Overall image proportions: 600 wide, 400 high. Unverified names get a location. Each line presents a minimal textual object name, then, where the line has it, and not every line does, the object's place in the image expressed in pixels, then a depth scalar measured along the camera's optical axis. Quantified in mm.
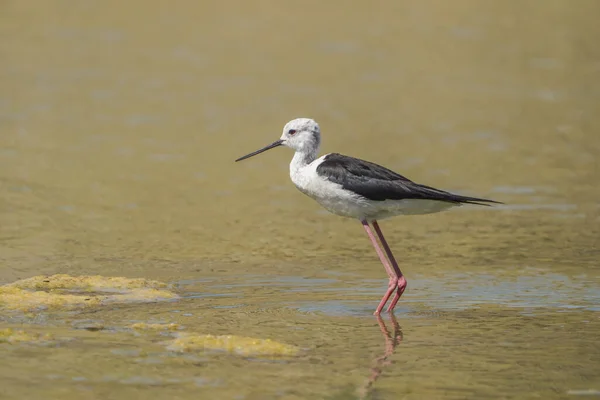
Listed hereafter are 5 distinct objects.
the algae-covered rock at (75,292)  16484
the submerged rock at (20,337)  14594
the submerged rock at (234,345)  14281
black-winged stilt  16656
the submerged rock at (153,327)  15289
